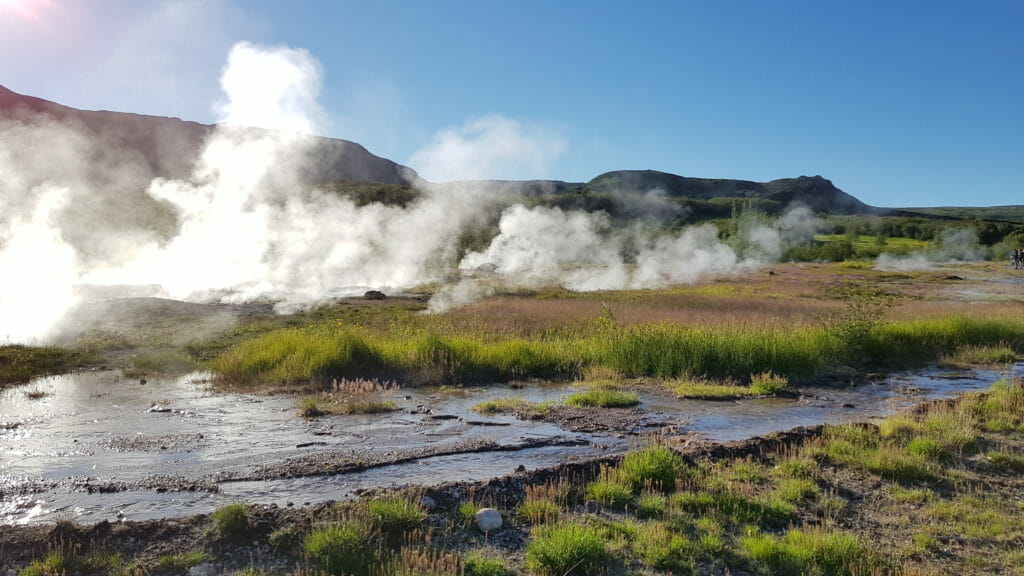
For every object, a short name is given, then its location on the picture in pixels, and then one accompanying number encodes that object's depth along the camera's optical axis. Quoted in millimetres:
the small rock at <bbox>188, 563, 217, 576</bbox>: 6617
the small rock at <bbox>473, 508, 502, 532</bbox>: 7777
